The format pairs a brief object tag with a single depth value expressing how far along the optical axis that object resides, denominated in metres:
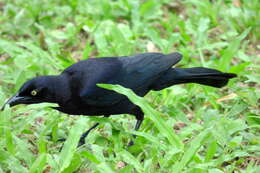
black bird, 8.99
